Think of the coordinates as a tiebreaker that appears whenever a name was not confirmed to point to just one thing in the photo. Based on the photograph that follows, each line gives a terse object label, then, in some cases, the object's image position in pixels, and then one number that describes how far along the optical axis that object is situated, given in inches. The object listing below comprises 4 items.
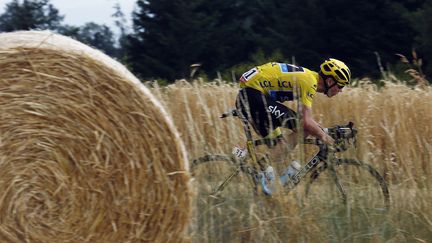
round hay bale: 414.9
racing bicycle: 508.7
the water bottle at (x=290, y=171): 525.7
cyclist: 569.0
